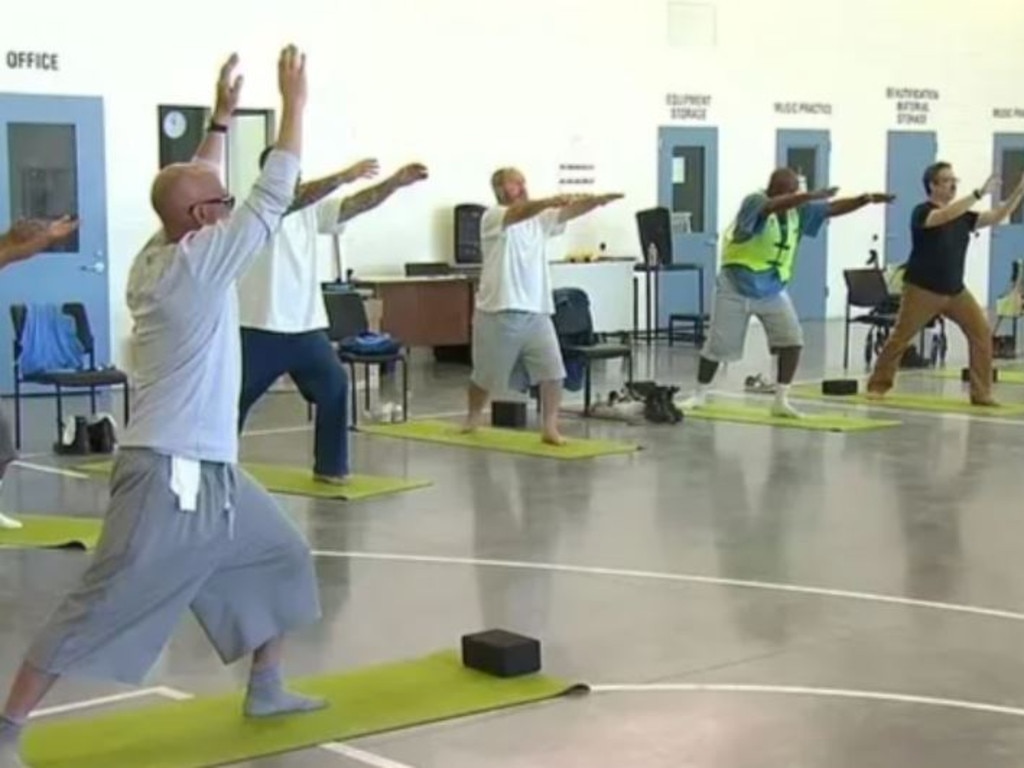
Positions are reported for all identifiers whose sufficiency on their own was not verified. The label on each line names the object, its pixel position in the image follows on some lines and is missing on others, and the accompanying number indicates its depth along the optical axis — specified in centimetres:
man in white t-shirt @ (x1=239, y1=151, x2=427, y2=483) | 822
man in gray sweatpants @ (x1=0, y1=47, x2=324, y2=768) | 430
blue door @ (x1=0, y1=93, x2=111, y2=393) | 1352
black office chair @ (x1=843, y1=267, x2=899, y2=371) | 1584
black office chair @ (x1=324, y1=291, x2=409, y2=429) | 1180
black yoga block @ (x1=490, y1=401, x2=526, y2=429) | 1128
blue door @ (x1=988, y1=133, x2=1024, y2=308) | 2225
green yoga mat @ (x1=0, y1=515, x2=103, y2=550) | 741
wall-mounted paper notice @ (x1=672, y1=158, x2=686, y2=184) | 1883
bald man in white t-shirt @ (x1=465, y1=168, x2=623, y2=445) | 1002
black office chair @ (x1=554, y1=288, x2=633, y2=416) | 1184
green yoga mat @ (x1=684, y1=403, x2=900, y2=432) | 1130
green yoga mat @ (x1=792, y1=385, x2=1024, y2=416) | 1221
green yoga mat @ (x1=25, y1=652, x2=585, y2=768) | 454
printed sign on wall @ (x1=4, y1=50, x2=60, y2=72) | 1349
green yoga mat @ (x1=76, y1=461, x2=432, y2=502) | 873
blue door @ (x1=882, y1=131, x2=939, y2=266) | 2108
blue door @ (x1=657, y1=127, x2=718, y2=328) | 1864
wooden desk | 1531
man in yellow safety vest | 1127
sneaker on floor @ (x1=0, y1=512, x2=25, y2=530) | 780
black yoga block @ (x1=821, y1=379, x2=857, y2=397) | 1310
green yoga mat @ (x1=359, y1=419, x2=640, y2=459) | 1016
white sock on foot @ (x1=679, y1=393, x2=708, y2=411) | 1222
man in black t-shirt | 1215
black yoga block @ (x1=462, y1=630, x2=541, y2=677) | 528
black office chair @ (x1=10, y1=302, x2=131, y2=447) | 1056
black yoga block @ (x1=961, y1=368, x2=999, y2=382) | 1391
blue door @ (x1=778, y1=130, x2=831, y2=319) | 1997
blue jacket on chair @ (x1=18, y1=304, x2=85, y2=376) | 1109
